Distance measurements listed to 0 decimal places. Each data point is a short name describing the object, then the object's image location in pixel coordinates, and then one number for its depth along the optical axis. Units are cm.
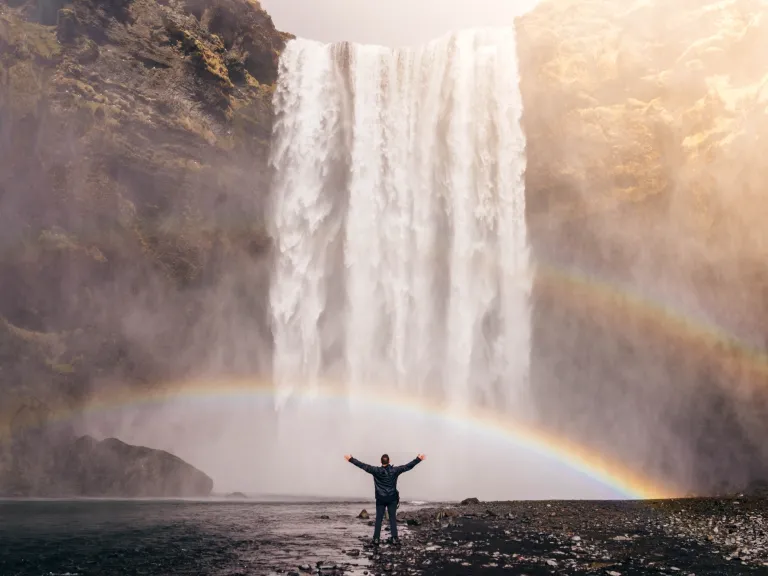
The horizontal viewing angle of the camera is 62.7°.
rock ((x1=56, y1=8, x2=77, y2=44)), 3956
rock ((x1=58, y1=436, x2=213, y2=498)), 3014
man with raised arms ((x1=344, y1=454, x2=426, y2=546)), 1401
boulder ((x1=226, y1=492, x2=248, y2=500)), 2941
